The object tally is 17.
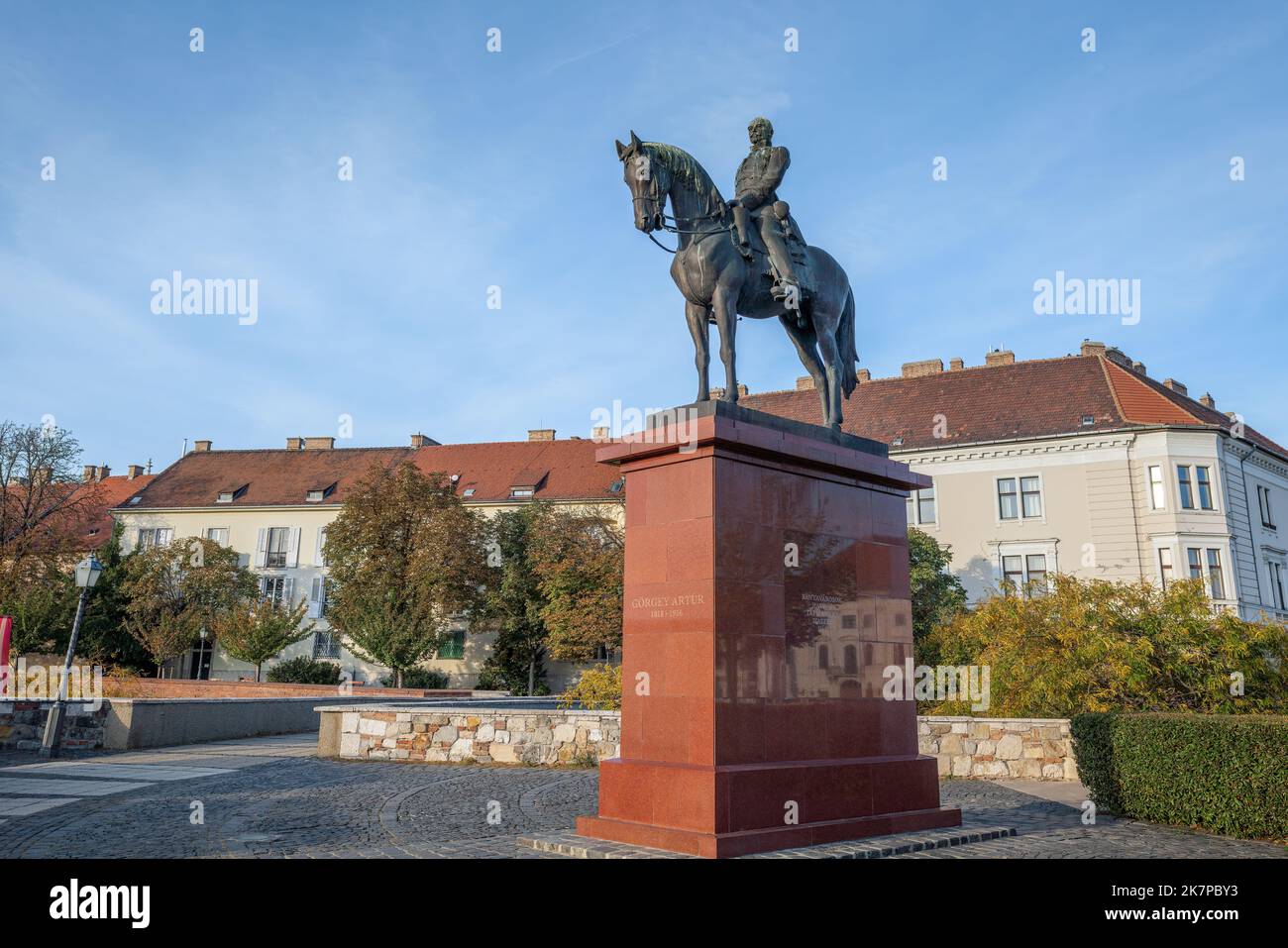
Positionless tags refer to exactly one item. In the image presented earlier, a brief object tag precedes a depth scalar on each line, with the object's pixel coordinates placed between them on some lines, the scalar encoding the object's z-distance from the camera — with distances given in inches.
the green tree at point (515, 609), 1669.5
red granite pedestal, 289.3
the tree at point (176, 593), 1626.5
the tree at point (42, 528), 1449.3
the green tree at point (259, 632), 1422.2
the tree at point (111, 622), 1596.9
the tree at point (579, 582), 1355.8
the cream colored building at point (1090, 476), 1464.1
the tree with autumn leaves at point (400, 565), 1547.7
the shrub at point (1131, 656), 541.6
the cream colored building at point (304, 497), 2001.7
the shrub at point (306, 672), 1547.7
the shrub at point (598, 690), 712.4
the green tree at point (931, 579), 1369.3
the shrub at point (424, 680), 1692.9
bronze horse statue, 350.6
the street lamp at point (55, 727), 641.6
